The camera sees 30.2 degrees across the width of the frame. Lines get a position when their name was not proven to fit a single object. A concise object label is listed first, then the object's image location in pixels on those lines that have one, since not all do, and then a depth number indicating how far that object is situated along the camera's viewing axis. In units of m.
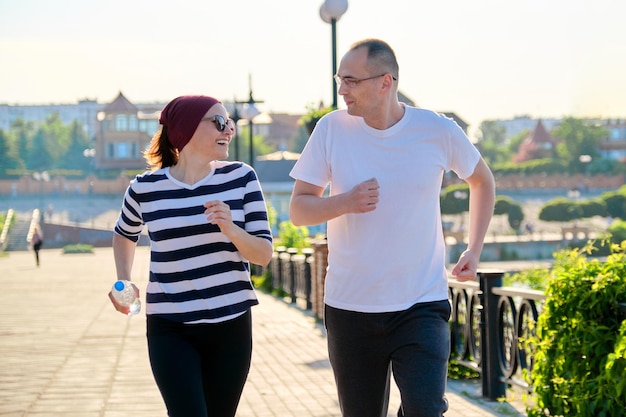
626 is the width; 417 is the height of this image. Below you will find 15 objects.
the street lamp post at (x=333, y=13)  14.30
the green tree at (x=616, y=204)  106.75
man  4.05
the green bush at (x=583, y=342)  5.66
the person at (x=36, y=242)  43.51
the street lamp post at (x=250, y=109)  27.89
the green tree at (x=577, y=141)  153.75
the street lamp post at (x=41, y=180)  115.16
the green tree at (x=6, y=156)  150.88
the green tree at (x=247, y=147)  132.15
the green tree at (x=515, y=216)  98.31
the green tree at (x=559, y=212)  101.38
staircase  86.00
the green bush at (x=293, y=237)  24.55
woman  4.04
